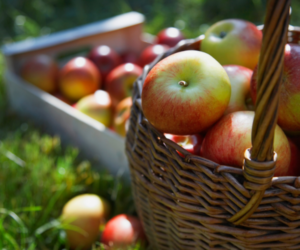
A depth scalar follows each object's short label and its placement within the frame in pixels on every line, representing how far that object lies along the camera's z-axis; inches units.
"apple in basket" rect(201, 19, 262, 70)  38.4
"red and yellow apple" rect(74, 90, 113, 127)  58.7
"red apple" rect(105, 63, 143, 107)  61.1
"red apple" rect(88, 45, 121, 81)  71.1
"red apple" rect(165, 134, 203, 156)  31.9
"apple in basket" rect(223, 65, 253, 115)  32.6
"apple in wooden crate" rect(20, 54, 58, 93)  68.6
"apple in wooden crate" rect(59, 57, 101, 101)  65.7
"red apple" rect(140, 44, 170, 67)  67.9
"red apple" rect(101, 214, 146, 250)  36.4
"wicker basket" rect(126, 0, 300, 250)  19.6
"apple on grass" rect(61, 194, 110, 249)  39.5
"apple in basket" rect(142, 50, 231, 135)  27.1
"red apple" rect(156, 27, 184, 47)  74.1
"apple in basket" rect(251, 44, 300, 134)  28.3
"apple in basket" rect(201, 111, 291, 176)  26.5
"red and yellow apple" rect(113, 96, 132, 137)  52.7
